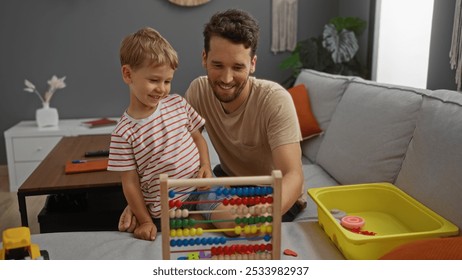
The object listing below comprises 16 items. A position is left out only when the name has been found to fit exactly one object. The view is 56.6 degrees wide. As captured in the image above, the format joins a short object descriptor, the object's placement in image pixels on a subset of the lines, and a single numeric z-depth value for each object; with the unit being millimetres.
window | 2514
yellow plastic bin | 1011
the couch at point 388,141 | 1261
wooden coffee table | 1522
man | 1253
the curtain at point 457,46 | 1945
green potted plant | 2967
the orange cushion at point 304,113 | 2291
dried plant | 3169
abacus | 795
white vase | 3145
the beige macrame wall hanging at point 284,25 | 3465
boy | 1059
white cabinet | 3035
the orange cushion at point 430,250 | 821
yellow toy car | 804
